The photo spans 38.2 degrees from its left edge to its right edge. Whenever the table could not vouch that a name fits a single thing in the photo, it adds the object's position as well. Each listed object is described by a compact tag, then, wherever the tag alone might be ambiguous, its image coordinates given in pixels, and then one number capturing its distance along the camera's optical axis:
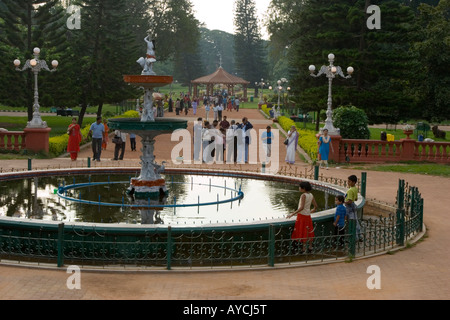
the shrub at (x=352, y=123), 27.20
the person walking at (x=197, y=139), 25.02
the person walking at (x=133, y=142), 27.05
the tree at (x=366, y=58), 32.28
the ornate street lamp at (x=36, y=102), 25.76
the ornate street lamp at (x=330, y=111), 25.98
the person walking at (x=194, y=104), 50.31
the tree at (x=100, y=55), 40.44
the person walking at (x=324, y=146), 22.98
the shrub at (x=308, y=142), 25.76
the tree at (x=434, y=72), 35.53
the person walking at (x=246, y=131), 24.20
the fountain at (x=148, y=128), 15.12
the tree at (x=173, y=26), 71.38
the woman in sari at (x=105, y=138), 26.97
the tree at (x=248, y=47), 101.38
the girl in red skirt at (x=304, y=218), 11.62
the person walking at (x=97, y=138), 23.23
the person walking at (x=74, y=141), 23.03
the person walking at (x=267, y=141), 24.77
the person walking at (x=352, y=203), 12.54
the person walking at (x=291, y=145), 23.70
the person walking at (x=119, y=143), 23.52
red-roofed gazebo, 71.81
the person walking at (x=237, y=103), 59.18
